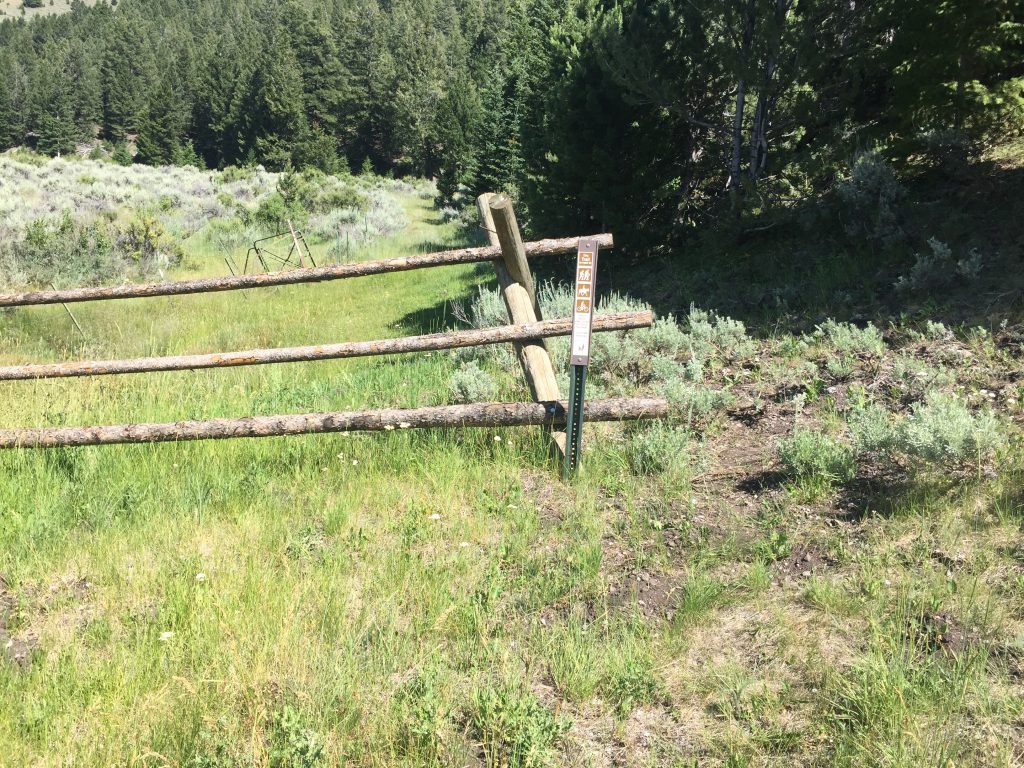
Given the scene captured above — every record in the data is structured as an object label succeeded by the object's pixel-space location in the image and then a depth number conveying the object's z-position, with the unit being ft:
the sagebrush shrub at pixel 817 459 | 11.86
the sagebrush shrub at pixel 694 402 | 15.69
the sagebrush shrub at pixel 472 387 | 17.37
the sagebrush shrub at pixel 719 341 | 20.01
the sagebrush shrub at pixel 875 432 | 11.84
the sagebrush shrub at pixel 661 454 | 12.92
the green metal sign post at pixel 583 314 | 12.05
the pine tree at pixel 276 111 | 183.62
